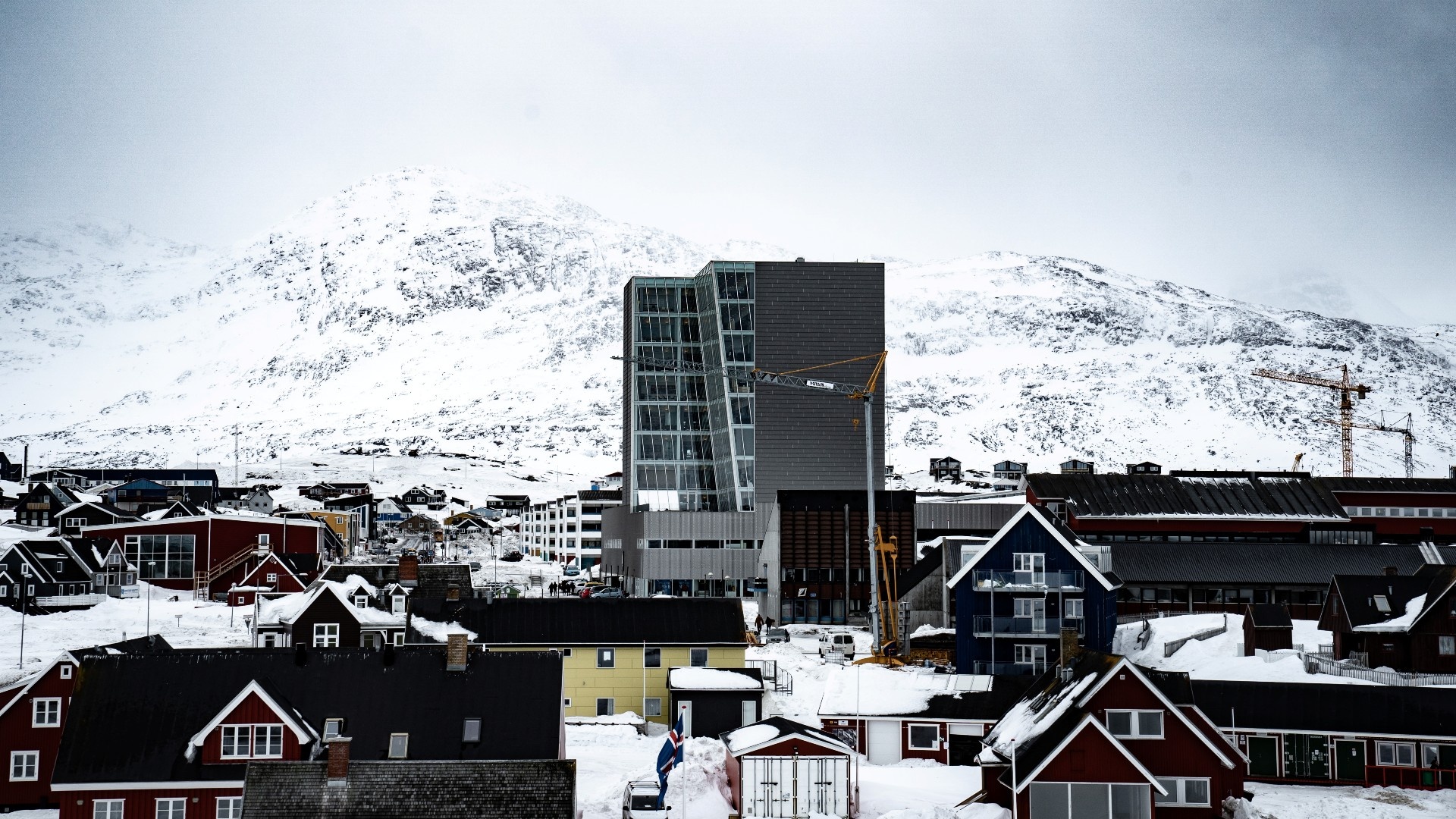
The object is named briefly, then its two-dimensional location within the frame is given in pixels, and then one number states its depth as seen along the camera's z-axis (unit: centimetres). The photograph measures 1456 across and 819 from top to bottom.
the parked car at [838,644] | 8325
